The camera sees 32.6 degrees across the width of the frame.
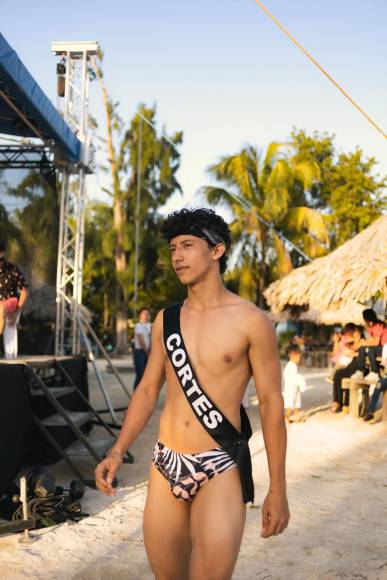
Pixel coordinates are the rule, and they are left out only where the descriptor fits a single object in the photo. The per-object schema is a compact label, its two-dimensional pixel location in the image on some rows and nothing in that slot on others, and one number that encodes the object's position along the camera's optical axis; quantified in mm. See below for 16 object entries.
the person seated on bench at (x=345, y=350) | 11797
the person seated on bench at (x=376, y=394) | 10469
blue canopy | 7574
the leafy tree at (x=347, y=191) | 27516
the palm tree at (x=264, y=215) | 26625
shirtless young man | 2357
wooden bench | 11039
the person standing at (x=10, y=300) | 8578
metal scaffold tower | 10750
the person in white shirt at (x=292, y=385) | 10375
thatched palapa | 11518
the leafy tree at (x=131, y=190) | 31562
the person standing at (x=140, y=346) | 11750
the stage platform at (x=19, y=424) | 5598
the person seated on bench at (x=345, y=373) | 11586
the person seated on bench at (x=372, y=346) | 11016
